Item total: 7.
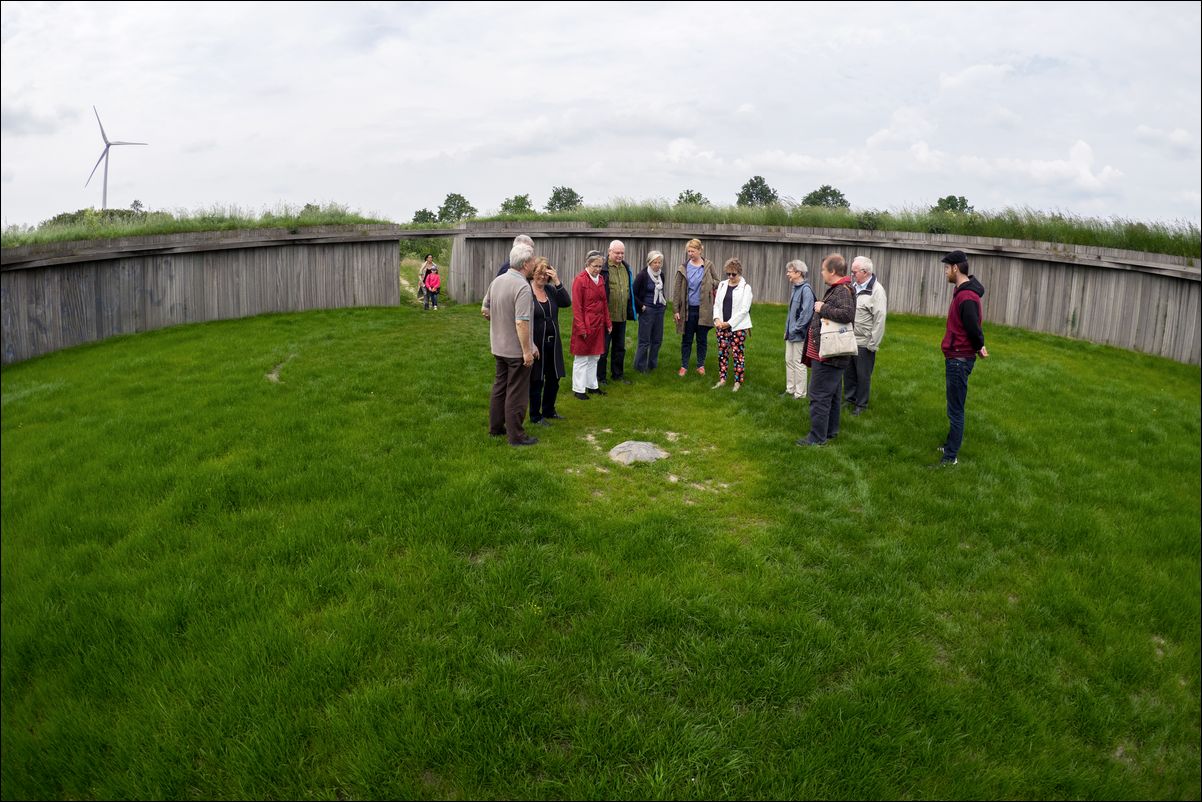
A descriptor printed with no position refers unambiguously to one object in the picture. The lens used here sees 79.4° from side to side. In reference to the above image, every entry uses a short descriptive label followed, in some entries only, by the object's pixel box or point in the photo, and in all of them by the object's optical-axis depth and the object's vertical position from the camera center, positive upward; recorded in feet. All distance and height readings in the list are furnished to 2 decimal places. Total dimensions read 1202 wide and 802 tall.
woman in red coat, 31.32 -0.69
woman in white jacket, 32.68 -0.50
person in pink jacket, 59.00 +0.45
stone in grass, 24.47 -5.24
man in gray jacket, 29.84 -0.71
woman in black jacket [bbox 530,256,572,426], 26.96 -1.78
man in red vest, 23.50 -1.02
